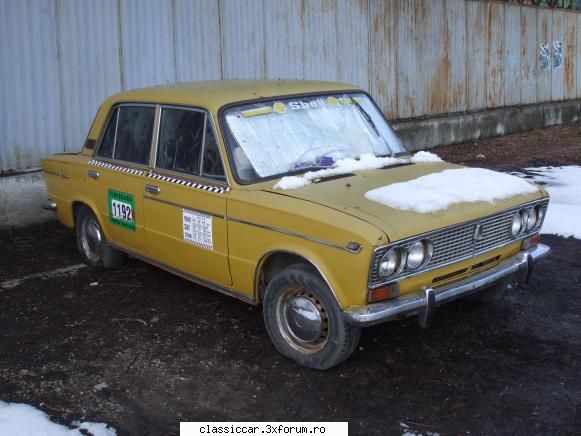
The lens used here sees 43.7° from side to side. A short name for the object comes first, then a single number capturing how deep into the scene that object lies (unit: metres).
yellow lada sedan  4.06
